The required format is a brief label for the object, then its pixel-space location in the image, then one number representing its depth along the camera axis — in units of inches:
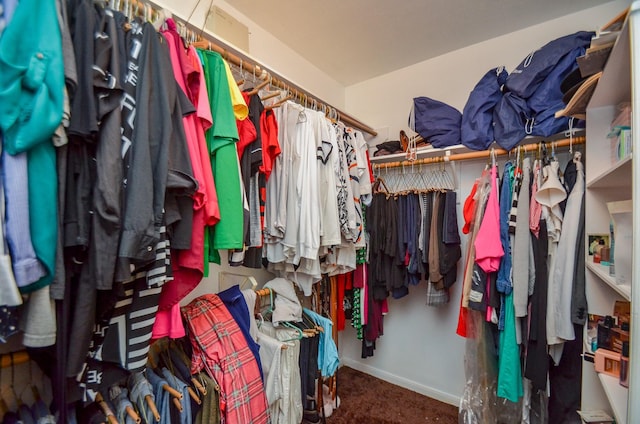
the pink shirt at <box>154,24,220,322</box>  34.3
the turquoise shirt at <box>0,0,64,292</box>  21.9
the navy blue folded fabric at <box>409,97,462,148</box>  74.0
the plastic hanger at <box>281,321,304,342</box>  57.6
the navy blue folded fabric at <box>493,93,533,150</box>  62.4
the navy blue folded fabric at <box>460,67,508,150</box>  67.6
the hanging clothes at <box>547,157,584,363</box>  50.9
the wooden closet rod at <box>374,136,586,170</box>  58.5
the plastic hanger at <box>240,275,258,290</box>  60.1
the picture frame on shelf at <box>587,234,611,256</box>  46.9
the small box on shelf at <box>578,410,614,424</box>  42.8
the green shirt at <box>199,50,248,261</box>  38.0
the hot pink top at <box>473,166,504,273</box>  58.2
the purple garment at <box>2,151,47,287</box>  22.3
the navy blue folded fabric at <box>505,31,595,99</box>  58.6
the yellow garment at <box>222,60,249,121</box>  41.5
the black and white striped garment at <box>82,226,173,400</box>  30.6
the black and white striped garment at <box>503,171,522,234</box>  58.5
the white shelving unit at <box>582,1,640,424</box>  28.9
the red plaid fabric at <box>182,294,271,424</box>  44.3
